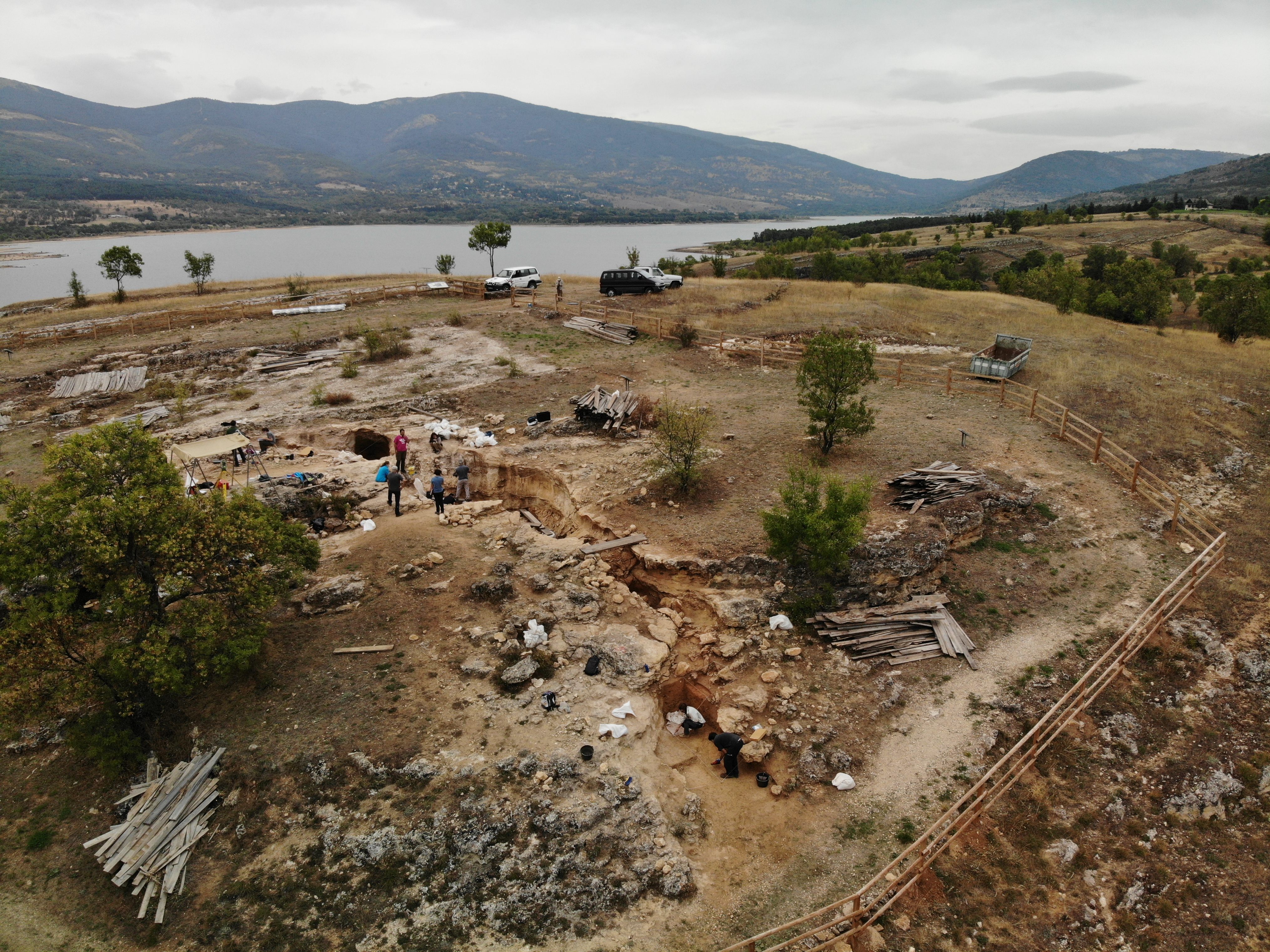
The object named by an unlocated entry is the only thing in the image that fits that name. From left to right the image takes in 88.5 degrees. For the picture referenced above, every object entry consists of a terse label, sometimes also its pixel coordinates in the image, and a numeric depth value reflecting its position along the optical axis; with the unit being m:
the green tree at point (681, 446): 18.75
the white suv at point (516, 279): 45.91
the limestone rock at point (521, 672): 12.97
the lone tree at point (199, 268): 51.59
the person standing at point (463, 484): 20.27
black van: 45.12
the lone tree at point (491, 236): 53.38
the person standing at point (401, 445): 21.25
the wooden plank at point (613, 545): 16.84
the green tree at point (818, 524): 14.52
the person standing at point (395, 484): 18.55
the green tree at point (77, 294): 46.94
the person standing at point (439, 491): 18.73
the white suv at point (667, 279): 46.12
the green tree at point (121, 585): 10.58
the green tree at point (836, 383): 20.75
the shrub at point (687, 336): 33.59
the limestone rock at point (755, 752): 11.97
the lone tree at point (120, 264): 47.72
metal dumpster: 27.75
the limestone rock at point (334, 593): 14.88
